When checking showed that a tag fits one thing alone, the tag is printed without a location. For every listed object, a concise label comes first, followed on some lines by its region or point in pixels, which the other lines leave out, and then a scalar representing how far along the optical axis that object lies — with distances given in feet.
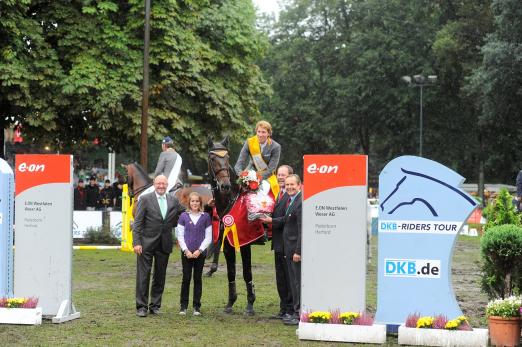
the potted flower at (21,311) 37.35
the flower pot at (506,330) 32.58
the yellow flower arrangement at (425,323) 33.24
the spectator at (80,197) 103.81
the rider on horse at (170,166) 54.70
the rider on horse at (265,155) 43.65
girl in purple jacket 40.75
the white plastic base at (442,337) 32.27
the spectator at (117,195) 109.19
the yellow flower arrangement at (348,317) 33.83
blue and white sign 33.88
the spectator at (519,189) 74.54
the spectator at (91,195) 106.52
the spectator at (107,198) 107.86
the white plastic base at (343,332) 33.42
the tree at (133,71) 92.94
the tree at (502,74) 133.69
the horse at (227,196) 41.22
